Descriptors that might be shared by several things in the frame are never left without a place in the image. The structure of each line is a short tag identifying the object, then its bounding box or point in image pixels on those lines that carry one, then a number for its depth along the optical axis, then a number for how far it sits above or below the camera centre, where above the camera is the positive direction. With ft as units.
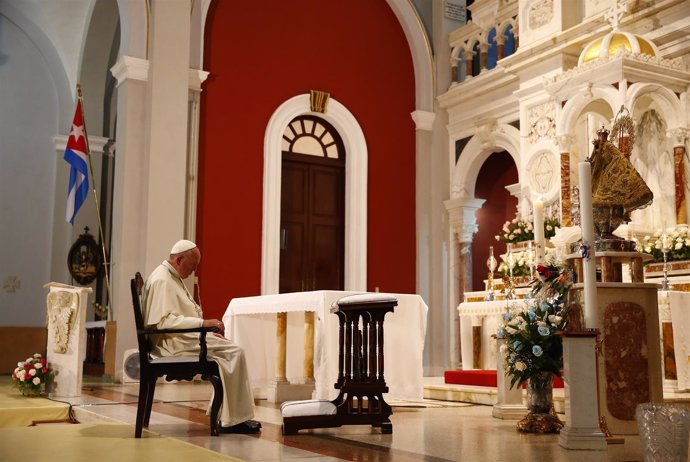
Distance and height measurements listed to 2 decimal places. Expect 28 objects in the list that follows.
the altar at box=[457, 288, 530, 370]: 28.37 +0.36
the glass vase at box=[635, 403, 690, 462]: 10.80 -1.19
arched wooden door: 37.91 +6.33
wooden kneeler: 16.10 -0.83
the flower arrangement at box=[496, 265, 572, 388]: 15.84 +0.24
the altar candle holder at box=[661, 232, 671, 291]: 23.52 +2.50
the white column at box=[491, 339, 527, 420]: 18.63 -1.32
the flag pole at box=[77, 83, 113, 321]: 33.19 +1.47
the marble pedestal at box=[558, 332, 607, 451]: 13.65 -0.85
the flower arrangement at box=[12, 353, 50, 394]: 23.44 -1.09
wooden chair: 15.67 -0.51
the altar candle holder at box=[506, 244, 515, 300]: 25.14 +2.22
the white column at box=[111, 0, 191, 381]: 32.60 +7.64
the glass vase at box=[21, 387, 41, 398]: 23.63 -1.55
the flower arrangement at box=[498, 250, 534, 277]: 29.89 +2.91
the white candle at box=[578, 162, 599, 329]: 14.08 +1.76
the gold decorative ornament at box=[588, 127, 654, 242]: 16.22 +3.04
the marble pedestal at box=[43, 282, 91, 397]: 23.72 -0.01
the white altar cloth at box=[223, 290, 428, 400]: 19.84 +0.02
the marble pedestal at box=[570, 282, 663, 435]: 15.24 -0.10
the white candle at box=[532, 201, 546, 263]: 18.16 +2.57
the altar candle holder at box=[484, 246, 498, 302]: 29.36 +2.25
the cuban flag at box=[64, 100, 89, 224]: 33.94 +7.93
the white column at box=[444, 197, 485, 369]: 39.81 +4.68
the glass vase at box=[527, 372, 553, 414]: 16.35 -1.02
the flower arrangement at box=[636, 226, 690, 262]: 25.27 +3.08
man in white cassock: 15.90 +0.08
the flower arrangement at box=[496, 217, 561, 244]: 30.40 +4.29
